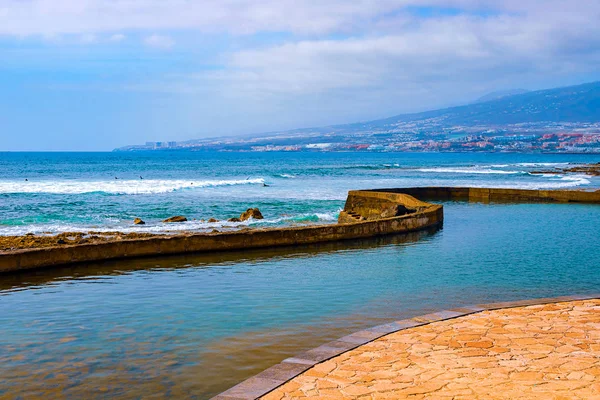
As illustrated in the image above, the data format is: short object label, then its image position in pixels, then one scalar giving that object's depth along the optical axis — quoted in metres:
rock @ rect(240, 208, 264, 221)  22.06
